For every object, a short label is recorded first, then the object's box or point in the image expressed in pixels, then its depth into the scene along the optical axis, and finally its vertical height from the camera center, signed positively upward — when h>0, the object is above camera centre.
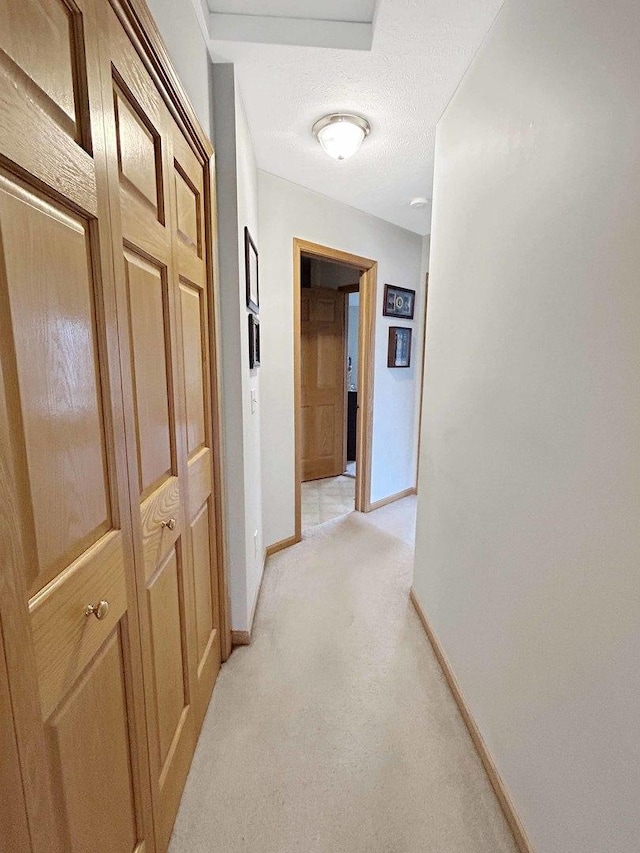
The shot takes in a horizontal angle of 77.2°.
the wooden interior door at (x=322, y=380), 3.97 -0.14
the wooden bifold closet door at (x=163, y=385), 0.85 -0.05
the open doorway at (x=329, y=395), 3.29 -0.28
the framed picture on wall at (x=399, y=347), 3.38 +0.17
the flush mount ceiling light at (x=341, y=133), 1.78 +1.05
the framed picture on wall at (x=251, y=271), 1.81 +0.45
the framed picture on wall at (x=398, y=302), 3.27 +0.54
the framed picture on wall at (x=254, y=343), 1.92 +0.11
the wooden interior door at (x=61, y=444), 0.53 -0.12
